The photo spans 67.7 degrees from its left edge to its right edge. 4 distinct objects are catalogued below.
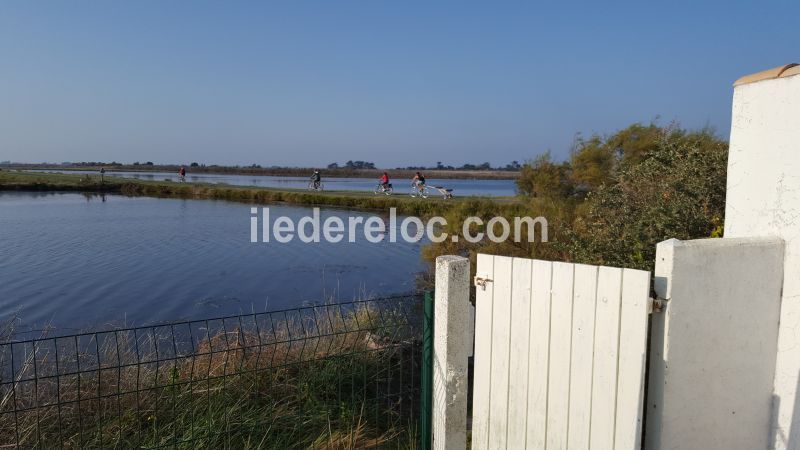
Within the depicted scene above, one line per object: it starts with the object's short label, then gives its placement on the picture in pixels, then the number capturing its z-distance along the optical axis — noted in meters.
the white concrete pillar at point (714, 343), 3.17
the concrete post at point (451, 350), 3.88
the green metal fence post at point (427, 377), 4.19
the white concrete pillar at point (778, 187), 3.38
